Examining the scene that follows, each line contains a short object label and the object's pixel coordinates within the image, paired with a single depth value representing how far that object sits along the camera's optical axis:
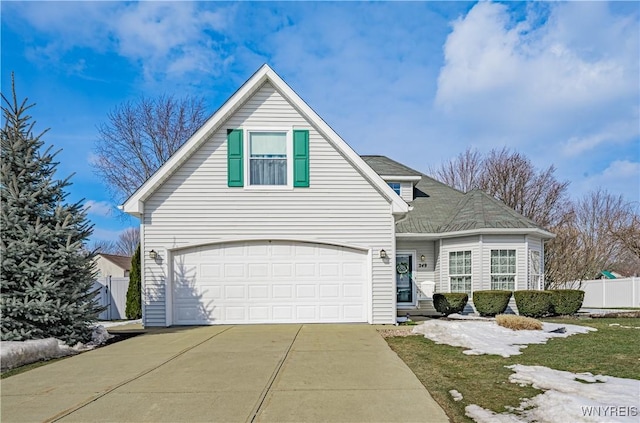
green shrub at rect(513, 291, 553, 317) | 13.18
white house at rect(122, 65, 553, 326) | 11.07
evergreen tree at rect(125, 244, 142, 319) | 15.04
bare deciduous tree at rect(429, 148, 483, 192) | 30.88
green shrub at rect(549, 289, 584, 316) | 13.54
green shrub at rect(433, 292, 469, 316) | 13.41
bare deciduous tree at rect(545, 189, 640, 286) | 18.44
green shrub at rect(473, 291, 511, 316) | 13.09
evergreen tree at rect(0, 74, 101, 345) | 7.64
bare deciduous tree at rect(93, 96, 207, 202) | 24.14
